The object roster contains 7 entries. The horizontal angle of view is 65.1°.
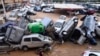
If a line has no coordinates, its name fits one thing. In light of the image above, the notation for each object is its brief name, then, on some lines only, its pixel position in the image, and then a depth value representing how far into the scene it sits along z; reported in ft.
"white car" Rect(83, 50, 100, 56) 15.68
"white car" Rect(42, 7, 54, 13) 53.23
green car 23.52
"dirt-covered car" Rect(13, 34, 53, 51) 20.35
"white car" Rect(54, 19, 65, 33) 27.47
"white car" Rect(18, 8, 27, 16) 44.05
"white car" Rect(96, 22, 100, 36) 24.30
